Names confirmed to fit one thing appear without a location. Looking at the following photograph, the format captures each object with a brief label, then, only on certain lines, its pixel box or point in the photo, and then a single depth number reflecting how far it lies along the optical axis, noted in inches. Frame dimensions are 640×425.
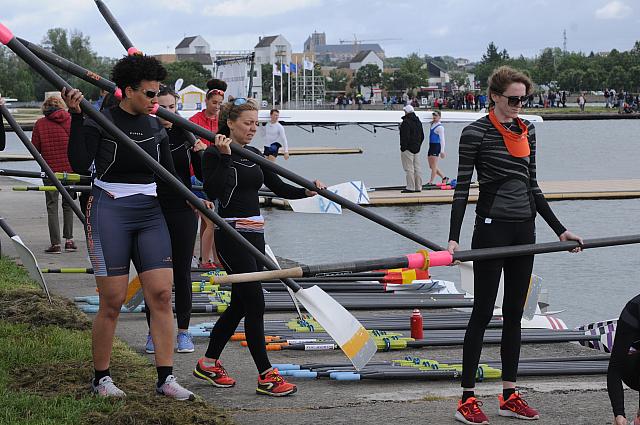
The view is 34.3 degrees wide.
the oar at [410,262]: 221.3
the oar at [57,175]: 381.1
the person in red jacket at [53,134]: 502.3
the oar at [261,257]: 233.5
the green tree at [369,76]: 6919.3
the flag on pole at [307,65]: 3656.0
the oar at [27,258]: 330.1
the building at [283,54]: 7327.8
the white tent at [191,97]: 2625.5
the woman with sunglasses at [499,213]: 234.5
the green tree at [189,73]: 5735.7
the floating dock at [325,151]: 1987.0
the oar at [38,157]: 331.0
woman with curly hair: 235.9
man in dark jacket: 933.2
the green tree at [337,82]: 7513.8
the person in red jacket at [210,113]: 362.3
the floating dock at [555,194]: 902.4
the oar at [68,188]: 394.6
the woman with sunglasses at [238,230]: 258.2
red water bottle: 324.2
